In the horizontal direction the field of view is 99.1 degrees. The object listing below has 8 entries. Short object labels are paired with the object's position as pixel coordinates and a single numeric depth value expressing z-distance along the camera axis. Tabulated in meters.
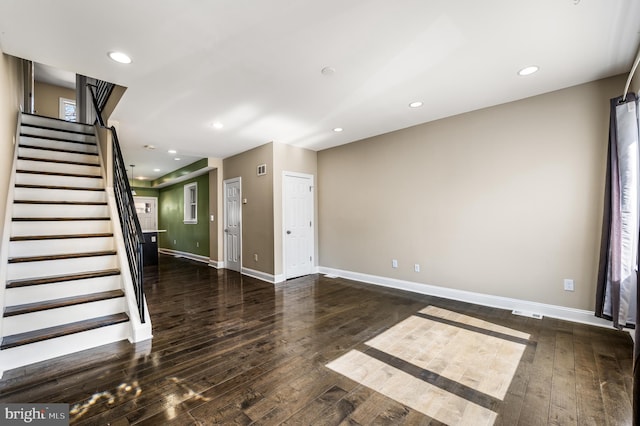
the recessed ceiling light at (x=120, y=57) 2.34
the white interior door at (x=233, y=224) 6.08
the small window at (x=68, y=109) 6.19
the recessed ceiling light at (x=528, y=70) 2.65
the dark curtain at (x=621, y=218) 2.50
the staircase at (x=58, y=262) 2.38
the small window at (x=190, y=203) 8.13
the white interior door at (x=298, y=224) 5.32
